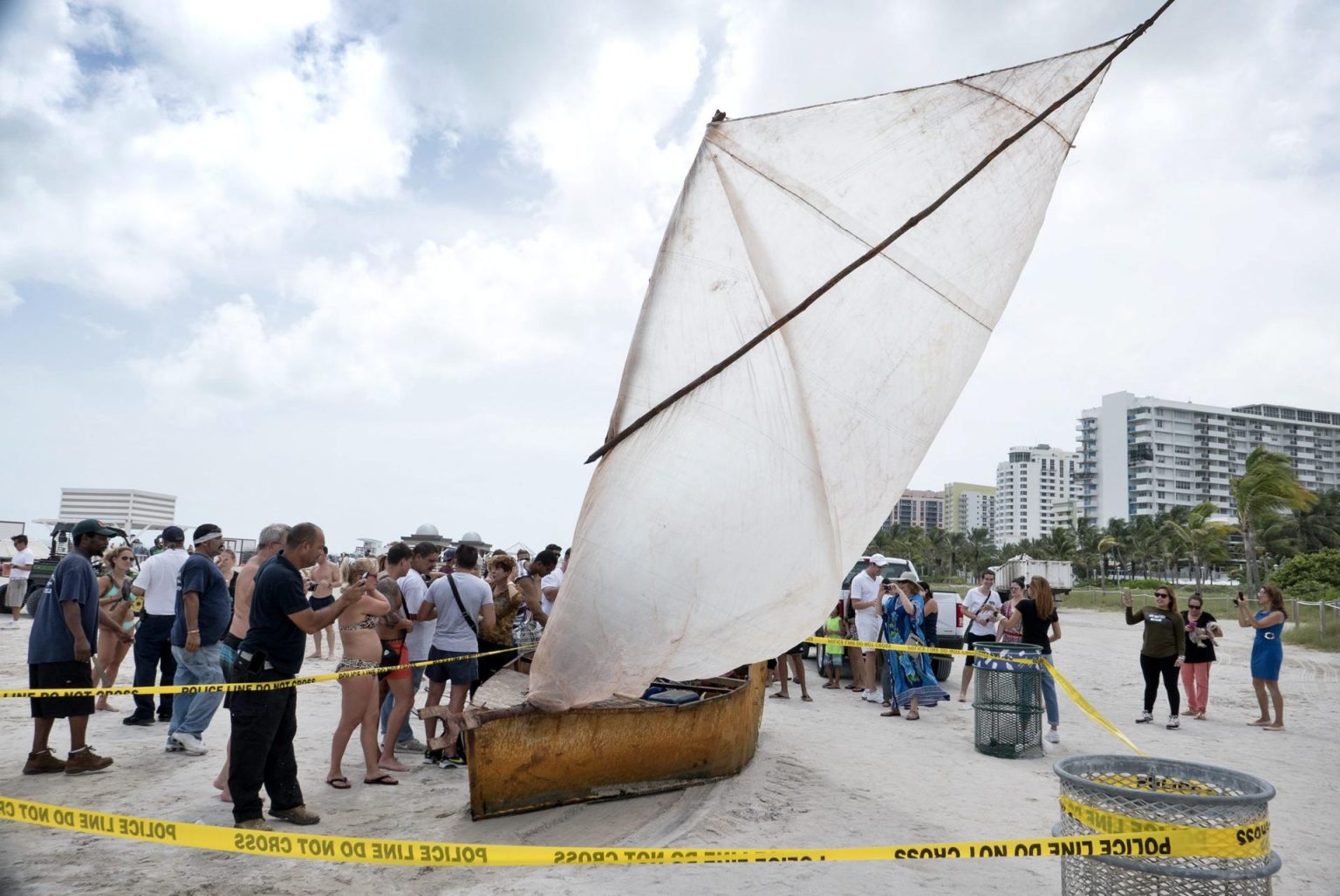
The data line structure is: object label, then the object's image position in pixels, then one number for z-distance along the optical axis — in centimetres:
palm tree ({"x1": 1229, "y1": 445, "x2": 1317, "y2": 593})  4250
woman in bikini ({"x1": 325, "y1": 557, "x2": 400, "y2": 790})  600
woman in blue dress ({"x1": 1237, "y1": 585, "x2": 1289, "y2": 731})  1000
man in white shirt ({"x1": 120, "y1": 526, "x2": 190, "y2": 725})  834
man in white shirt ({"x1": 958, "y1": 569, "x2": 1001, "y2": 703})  1126
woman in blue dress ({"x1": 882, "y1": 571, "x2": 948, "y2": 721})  1074
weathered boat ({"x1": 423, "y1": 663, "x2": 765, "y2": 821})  561
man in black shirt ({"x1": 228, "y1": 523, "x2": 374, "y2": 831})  523
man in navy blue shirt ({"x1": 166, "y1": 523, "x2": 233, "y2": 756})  728
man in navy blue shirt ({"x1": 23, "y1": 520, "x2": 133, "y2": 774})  639
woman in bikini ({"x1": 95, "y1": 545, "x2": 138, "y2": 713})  904
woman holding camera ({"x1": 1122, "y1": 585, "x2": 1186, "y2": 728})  1020
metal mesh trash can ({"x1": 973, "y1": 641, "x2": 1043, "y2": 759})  867
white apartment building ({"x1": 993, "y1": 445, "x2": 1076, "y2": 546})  16925
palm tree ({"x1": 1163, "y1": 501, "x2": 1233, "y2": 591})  5816
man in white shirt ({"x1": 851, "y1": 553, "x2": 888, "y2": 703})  1170
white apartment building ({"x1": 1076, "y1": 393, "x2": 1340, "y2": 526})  13725
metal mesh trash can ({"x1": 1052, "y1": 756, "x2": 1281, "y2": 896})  353
